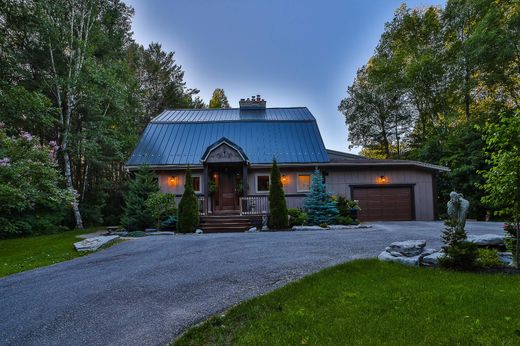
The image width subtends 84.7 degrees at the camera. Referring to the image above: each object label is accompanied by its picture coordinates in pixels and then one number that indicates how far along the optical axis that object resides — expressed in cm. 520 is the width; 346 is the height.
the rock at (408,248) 551
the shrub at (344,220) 1216
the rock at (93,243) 819
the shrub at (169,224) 1209
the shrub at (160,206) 1170
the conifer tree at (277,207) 1159
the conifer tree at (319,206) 1220
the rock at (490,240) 589
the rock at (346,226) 1141
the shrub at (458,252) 482
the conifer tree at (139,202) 1177
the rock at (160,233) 1109
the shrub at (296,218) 1206
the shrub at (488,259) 501
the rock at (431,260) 522
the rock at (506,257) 522
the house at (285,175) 1394
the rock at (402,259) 524
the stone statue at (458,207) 566
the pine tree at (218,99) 3156
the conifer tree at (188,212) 1142
